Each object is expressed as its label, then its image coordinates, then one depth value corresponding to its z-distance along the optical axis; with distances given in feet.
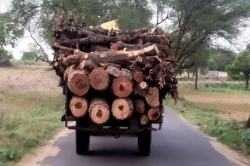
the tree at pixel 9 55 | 247.15
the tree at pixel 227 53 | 71.18
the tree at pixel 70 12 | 63.46
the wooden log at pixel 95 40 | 24.88
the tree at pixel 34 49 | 235.26
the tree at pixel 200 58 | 92.17
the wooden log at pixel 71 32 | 26.40
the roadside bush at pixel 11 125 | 30.90
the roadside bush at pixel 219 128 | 33.30
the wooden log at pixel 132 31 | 28.54
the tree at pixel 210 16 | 61.77
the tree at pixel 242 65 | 142.51
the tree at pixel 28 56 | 271.65
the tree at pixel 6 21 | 68.49
